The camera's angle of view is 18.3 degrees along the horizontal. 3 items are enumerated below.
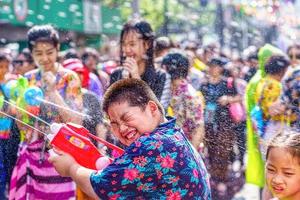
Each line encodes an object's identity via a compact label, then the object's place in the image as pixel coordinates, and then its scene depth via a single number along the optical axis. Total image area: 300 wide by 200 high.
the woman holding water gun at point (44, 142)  5.66
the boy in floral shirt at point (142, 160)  3.39
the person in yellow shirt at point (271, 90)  6.64
